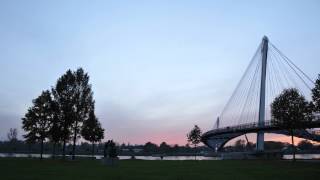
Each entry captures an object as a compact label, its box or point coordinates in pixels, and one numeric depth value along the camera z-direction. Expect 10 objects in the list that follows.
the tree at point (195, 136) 66.92
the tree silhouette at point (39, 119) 36.94
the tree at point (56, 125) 34.39
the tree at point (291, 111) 35.15
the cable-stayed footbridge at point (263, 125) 45.36
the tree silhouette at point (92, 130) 36.97
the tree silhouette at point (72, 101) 34.18
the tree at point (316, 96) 28.22
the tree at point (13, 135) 92.98
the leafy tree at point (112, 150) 27.88
